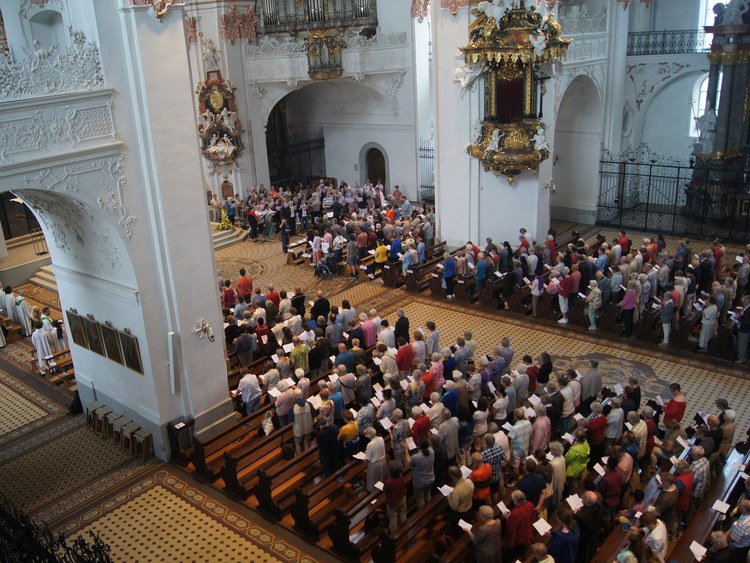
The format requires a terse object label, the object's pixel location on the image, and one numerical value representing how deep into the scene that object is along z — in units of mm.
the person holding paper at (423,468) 9031
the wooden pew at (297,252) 19719
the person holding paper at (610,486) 8430
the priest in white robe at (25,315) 16203
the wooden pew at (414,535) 8297
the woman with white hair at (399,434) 9398
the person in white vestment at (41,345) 14023
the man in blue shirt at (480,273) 15859
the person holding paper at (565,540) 7406
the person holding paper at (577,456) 8906
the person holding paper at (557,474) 8680
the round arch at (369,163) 25500
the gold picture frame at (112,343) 11141
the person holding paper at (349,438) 9852
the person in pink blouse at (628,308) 13805
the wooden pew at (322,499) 9148
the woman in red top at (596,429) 9463
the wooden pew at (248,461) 9969
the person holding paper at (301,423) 10290
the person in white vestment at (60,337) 14736
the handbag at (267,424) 11102
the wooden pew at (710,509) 8424
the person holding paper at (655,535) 7309
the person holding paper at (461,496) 8414
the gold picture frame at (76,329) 11953
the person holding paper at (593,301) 14188
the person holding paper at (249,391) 11398
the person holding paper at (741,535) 7395
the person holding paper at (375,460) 9148
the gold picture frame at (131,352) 10788
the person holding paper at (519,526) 7835
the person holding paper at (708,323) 13055
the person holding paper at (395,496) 8734
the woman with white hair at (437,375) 11172
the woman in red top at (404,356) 11961
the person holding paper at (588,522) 7848
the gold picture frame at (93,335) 11531
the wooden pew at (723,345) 13039
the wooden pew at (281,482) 9539
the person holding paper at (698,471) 8523
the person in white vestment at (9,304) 16531
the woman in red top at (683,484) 8312
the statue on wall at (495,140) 17275
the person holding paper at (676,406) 9945
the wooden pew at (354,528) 8672
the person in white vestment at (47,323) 14375
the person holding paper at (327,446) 9695
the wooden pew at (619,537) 8391
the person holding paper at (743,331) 12715
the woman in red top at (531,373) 11234
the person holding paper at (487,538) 7617
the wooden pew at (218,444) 10492
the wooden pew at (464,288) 16359
